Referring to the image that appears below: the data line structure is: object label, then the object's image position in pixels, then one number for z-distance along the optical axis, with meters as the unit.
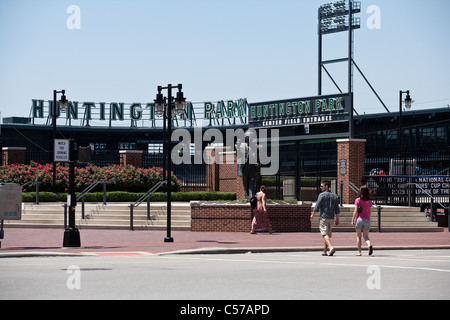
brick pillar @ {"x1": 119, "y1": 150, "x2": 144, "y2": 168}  46.72
